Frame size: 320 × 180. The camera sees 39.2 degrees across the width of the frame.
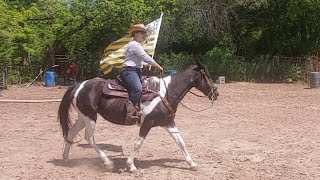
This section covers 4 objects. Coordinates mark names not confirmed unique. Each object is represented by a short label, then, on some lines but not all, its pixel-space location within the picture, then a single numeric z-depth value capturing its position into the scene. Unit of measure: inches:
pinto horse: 275.1
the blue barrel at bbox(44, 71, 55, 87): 997.8
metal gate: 930.7
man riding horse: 271.6
